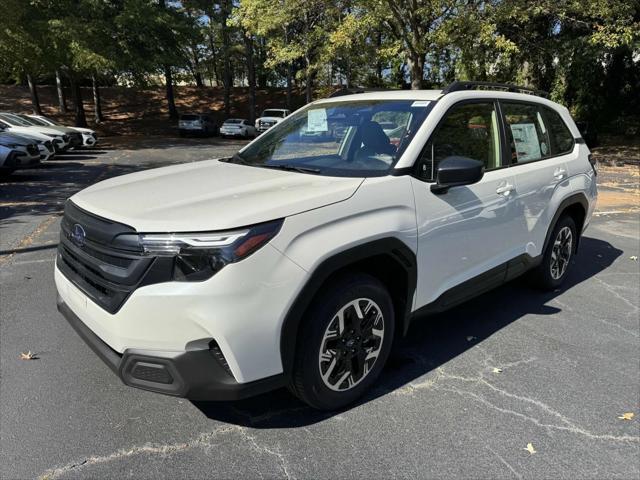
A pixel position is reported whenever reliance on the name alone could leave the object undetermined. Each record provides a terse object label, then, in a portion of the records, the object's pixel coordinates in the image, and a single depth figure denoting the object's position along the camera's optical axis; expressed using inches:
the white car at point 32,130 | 616.1
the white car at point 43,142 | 573.9
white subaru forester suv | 88.6
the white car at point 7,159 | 423.2
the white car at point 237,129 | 1189.7
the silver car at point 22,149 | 459.2
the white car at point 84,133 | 715.4
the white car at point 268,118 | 1157.7
